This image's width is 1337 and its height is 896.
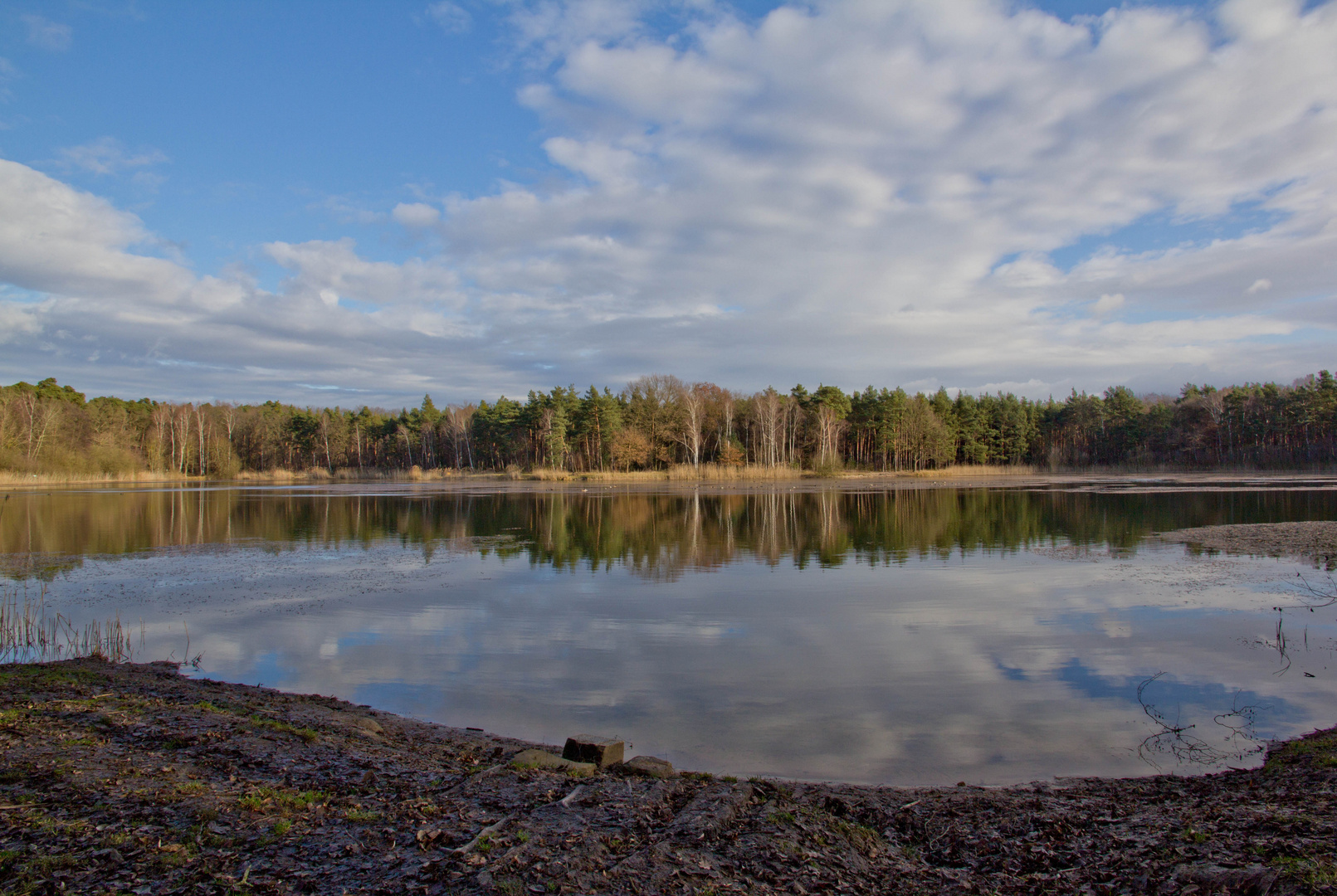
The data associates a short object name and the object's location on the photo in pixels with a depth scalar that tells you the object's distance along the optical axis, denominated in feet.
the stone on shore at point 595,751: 19.38
